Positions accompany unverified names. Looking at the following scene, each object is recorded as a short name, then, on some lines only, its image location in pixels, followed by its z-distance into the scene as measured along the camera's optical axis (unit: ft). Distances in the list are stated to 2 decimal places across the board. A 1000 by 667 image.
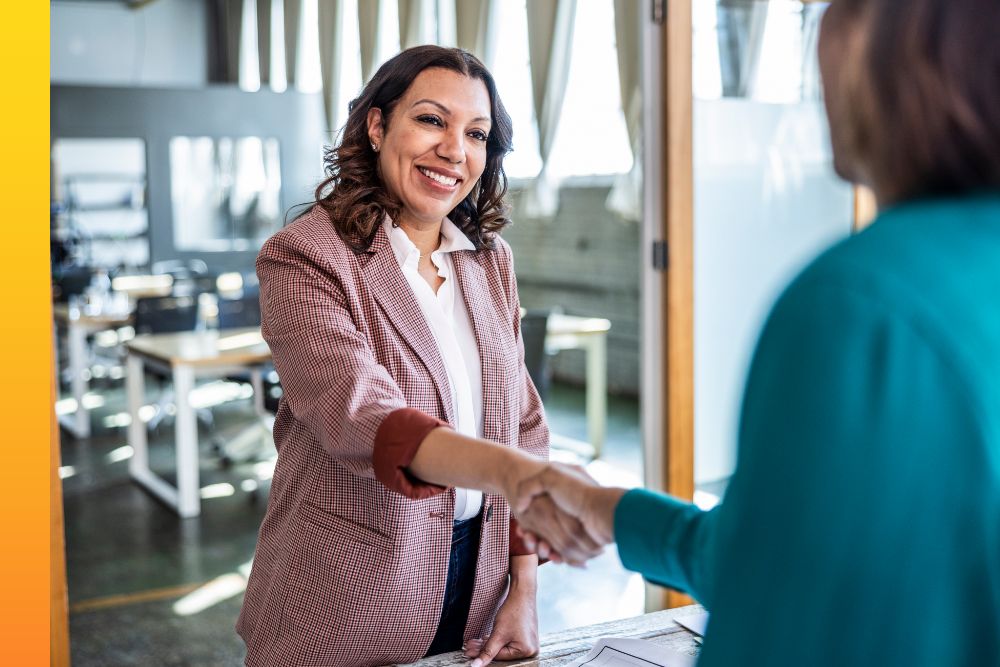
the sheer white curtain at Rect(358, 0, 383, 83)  33.14
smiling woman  4.79
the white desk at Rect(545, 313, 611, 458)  21.70
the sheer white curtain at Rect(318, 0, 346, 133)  36.37
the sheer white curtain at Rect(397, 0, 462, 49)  29.50
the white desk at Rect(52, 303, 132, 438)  22.95
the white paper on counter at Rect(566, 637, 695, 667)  4.70
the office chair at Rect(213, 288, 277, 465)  21.05
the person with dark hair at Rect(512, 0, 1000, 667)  2.02
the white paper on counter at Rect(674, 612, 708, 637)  5.25
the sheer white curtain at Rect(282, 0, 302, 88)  39.52
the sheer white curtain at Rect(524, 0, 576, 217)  25.11
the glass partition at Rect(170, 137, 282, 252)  36.63
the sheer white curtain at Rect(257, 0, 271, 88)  41.47
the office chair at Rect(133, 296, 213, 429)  22.03
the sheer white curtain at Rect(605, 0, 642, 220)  19.65
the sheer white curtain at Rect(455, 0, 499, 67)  27.50
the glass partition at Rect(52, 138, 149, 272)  35.63
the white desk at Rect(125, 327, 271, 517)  17.79
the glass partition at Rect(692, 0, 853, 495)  11.75
